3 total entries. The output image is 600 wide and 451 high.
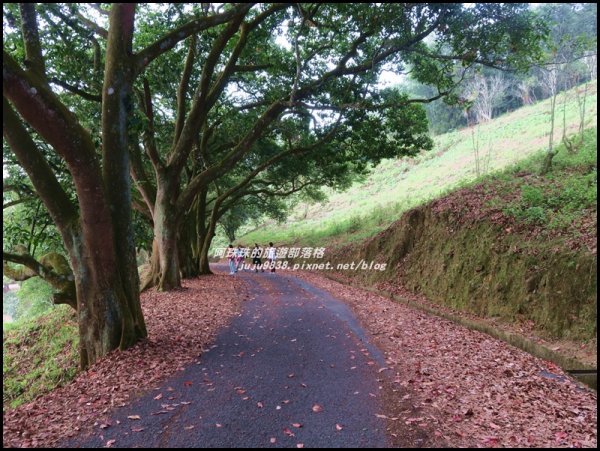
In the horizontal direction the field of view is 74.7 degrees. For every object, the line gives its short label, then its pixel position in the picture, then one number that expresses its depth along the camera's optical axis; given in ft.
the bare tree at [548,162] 44.15
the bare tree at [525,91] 152.93
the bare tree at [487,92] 150.00
